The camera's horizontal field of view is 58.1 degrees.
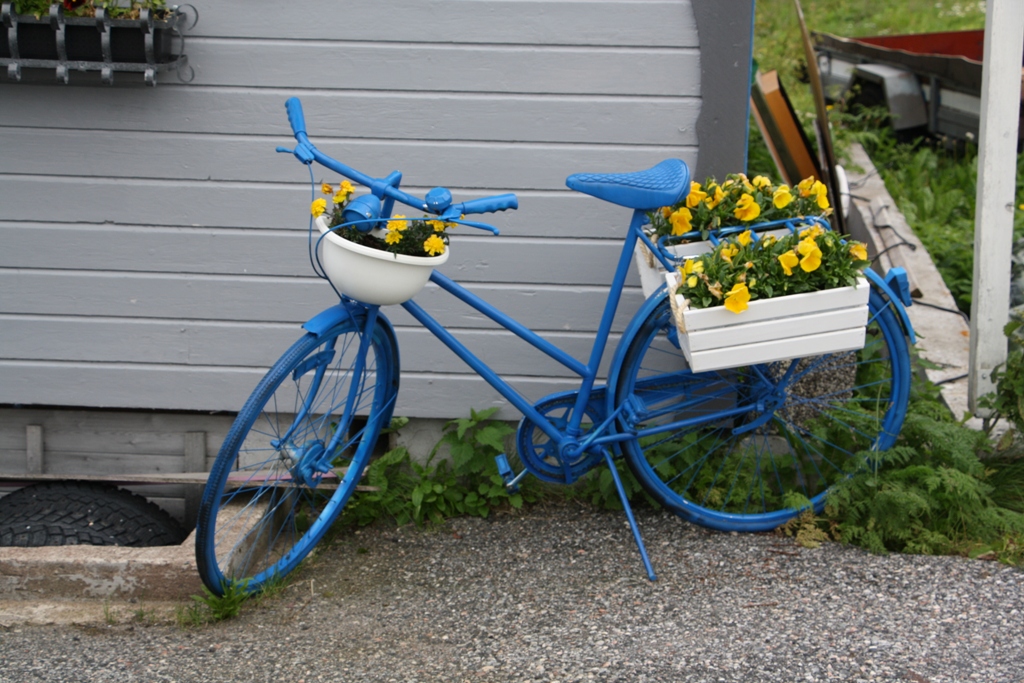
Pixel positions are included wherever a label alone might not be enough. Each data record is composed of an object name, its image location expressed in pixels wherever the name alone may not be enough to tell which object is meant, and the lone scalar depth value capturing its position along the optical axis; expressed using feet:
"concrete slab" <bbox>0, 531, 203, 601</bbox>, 10.10
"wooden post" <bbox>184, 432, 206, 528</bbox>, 12.49
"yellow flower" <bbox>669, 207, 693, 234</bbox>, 9.93
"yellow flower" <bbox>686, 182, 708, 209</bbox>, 10.01
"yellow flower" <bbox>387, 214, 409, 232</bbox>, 8.41
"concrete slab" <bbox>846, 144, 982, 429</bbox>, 13.66
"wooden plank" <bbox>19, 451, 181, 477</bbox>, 12.65
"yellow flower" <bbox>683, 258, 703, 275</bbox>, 9.20
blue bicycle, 9.30
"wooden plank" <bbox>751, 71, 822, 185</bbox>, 16.87
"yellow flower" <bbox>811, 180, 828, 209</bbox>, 10.08
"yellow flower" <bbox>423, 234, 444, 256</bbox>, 8.55
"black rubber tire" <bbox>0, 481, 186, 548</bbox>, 10.96
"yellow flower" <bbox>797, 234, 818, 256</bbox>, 9.02
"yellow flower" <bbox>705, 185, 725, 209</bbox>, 10.02
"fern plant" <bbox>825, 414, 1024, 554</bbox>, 10.32
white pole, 11.11
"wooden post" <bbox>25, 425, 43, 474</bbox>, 12.54
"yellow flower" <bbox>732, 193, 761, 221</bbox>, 9.80
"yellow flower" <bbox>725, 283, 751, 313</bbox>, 8.93
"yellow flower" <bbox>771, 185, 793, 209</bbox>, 9.89
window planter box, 10.11
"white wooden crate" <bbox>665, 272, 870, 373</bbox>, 9.19
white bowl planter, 8.38
